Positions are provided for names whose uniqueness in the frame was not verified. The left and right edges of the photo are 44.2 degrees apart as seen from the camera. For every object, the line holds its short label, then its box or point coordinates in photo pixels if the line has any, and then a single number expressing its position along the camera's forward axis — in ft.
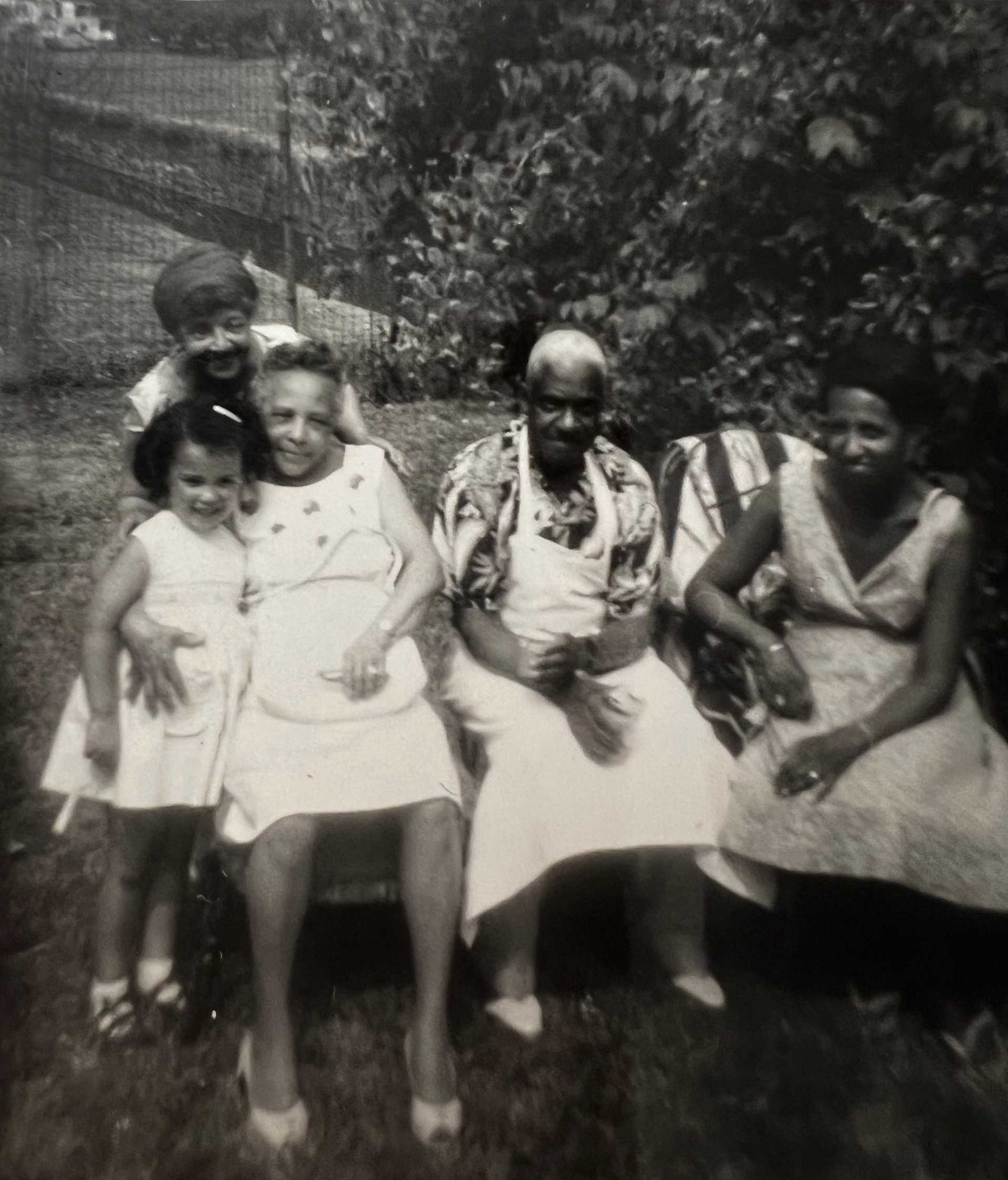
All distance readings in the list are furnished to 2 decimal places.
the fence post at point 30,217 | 8.29
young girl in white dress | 7.68
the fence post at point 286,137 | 8.31
